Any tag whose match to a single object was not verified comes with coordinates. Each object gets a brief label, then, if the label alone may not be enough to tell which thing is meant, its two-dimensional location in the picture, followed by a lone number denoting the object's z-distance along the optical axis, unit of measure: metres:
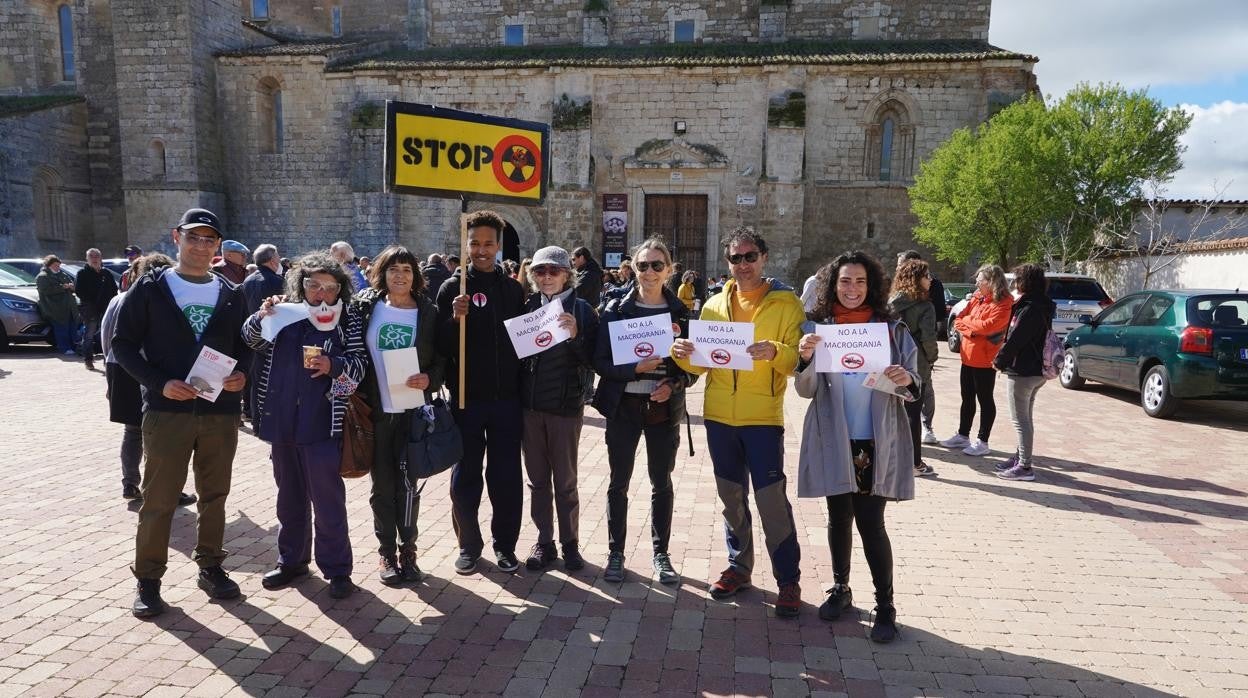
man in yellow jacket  3.76
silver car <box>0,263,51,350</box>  13.21
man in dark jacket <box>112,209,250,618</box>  3.65
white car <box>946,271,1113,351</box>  14.45
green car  8.55
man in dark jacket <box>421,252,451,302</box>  7.05
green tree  17.78
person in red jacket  6.94
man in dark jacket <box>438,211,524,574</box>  4.22
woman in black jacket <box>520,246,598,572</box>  4.17
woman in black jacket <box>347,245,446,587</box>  4.04
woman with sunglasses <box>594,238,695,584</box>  4.00
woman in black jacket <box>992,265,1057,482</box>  6.37
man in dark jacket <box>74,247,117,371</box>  10.77
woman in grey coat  3.50
